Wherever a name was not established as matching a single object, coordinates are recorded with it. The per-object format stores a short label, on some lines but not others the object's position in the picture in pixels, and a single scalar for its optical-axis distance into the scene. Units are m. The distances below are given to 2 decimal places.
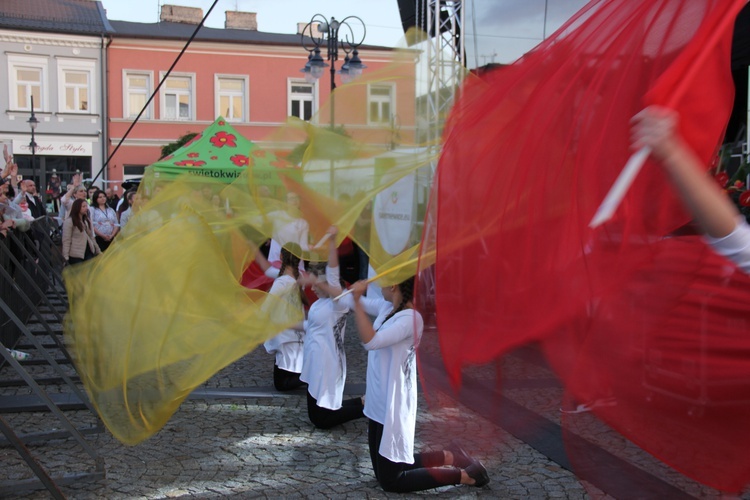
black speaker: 8.32
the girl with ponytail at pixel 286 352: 6.24
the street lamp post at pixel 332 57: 12.70
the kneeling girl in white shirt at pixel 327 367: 5.79
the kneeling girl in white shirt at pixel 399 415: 4.24
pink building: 32.12
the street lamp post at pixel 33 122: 25.96
